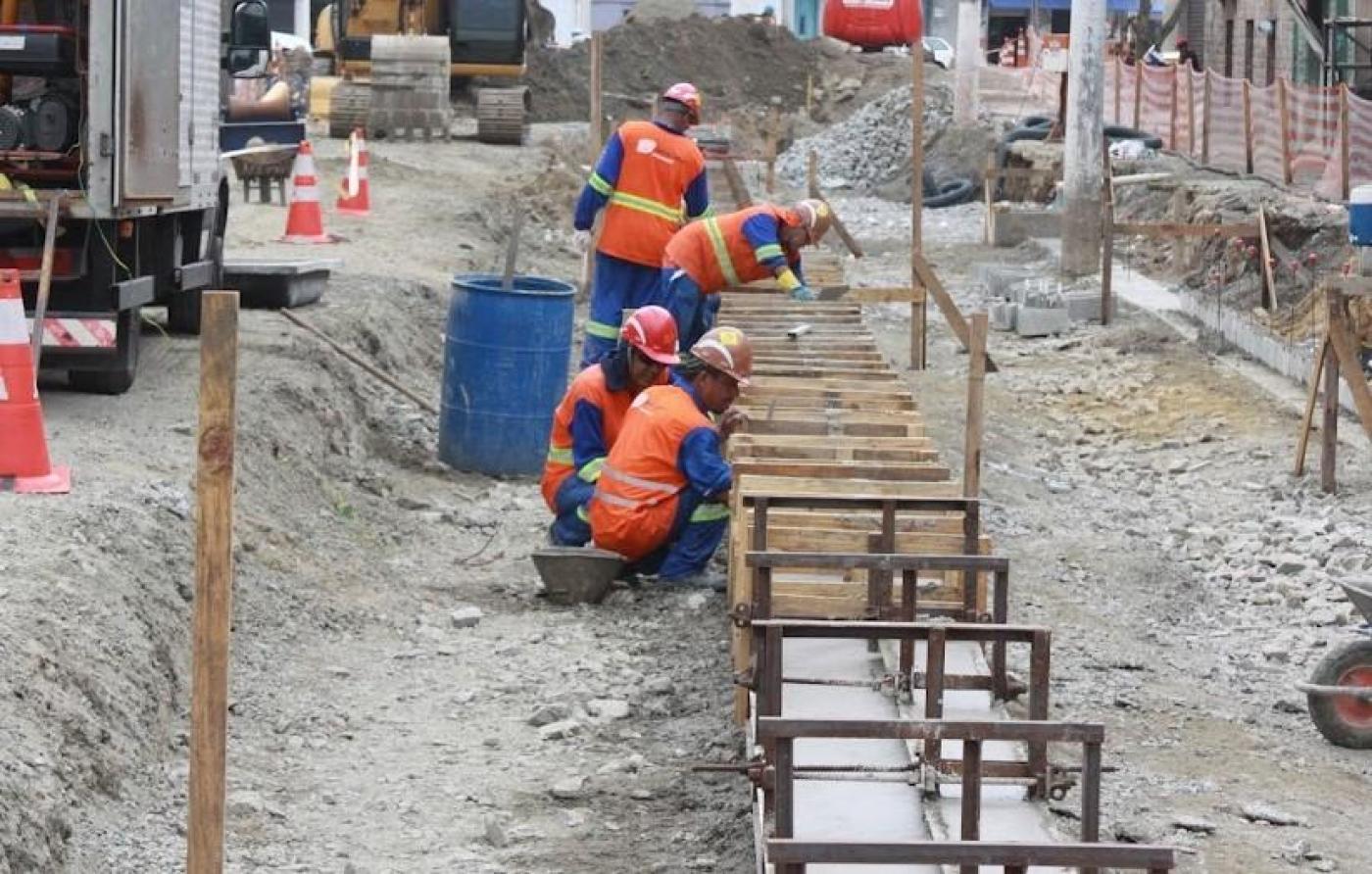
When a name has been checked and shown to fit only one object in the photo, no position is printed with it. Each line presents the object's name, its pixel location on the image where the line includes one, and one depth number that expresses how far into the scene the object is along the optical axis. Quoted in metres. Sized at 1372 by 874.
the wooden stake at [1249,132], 27.09
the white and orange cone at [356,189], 23.30
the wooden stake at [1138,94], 34.94
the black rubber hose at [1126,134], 31.70
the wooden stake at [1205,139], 29.34
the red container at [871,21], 59.31
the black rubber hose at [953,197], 35.66
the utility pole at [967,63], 40.19
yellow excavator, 36.59
